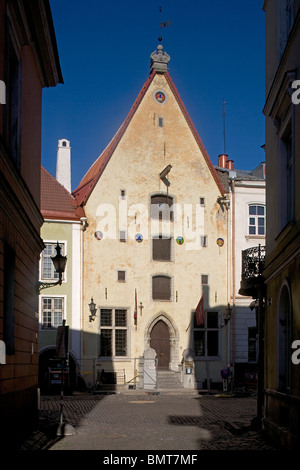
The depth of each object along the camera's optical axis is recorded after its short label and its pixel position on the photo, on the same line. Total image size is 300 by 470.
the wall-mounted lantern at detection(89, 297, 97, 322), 32.38
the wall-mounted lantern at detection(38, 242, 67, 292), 16.38
